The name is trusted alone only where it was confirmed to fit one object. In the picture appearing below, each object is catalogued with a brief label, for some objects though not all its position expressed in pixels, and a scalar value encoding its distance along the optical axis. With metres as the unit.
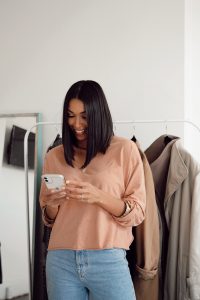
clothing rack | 1.60
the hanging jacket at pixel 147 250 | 1.33
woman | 1.12
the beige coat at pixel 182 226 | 1.37
